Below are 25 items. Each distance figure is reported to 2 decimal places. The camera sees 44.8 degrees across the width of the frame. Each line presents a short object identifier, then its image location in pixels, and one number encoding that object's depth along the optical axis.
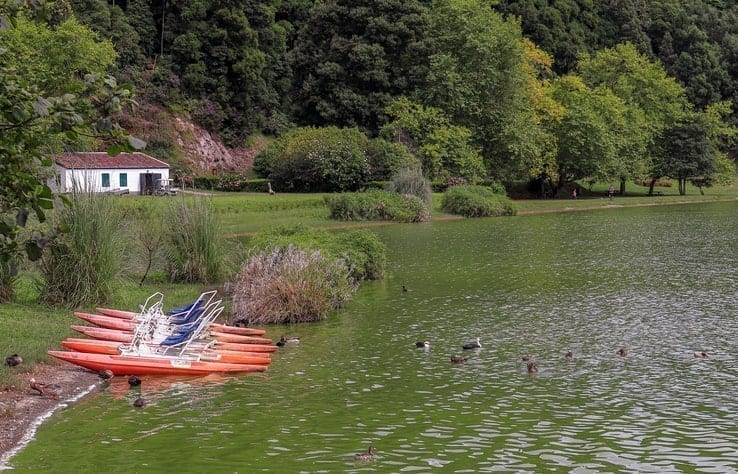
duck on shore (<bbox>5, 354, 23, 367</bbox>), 15.47
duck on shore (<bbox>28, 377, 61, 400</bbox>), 14.91
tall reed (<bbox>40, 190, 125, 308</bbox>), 20.98
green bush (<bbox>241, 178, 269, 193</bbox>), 71.25
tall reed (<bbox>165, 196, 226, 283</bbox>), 27.12
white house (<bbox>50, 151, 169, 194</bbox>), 63.92
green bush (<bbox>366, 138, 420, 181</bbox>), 68.06
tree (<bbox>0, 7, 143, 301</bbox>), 8.24
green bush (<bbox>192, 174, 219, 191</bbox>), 72.38
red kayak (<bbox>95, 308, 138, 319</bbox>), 19.44
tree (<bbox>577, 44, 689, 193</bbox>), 86.12
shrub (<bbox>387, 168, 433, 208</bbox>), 59.56
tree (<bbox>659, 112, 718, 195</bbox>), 84.00
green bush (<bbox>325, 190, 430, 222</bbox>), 54.31
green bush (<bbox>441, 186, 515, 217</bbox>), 61.25
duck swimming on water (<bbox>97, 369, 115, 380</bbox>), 16.34
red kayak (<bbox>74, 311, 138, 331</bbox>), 18.52
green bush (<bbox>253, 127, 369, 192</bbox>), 67.38
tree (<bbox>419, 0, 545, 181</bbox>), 74.25
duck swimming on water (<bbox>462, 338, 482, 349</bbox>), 19.46
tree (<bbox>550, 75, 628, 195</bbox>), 76.62
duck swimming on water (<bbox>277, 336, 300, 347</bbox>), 19.98
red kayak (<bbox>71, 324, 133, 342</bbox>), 17.61
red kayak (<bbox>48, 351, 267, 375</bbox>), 16.47
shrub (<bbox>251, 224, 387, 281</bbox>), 26.00
